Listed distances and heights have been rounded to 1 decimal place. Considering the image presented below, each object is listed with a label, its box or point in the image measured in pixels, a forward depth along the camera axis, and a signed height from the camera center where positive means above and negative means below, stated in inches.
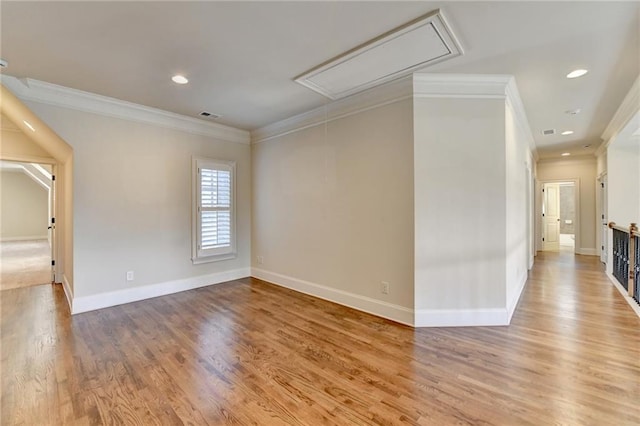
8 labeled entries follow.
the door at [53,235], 194.5 -15.8
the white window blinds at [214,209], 179.3 +2.5
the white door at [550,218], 338.3 -7.0
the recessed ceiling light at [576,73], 112.9 +56.7
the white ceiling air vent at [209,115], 163.5 +58.1
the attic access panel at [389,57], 86.1 +56.2
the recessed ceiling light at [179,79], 116.9 +56.9
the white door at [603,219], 233.2 -6.4
